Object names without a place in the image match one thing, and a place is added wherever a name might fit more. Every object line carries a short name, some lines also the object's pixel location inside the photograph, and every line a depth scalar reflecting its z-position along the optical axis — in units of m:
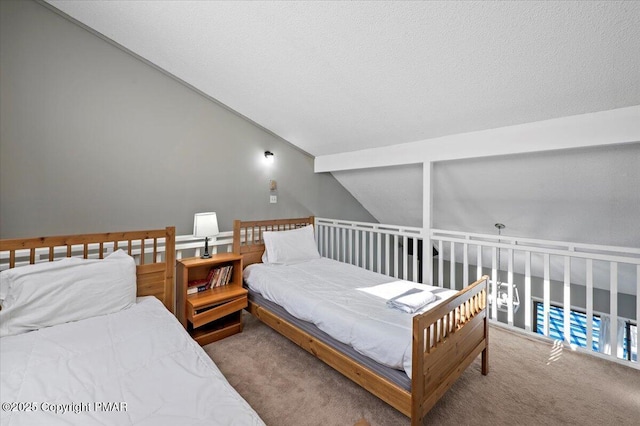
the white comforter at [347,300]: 1.66
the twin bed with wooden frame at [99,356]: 1.06
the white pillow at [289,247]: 3.24
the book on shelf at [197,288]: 2.66
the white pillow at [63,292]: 1.69
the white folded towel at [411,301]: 1.96
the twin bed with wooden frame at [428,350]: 1.45
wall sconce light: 4.03
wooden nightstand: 2.54
